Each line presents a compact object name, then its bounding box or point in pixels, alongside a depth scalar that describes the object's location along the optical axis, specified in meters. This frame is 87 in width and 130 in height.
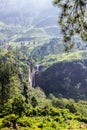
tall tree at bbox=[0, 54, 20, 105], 115.12
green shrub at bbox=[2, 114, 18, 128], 68.08
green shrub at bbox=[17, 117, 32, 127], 69.75
